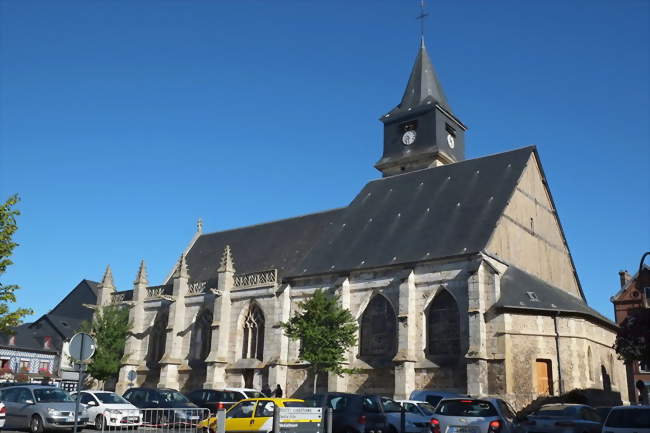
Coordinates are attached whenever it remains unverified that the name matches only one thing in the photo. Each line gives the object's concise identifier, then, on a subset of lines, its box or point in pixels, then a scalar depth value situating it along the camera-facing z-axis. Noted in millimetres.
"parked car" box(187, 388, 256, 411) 20875
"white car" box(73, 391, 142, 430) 18266
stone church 24578
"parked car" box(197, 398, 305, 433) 14820
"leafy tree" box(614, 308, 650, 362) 20406
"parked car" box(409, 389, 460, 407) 21188
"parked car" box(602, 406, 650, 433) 11664
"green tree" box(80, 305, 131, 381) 36062
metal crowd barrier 18062
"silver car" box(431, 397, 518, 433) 11781
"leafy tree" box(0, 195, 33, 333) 21203
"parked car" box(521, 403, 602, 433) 13500
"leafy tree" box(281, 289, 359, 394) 26266
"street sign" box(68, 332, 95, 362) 12422
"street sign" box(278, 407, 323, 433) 11898
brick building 44469
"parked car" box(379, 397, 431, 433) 15794
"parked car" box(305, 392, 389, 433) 15102
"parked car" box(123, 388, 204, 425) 18500
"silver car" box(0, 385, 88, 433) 16766
